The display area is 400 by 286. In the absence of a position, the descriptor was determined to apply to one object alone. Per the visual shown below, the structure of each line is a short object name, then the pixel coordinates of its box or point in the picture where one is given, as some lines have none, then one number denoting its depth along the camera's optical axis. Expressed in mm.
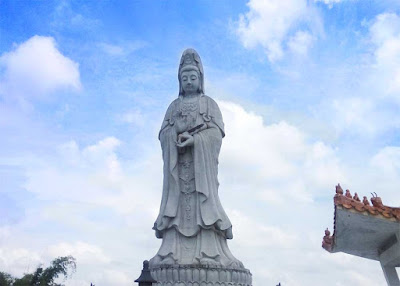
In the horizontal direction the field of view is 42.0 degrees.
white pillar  7699
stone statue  11070
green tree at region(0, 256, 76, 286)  19250
